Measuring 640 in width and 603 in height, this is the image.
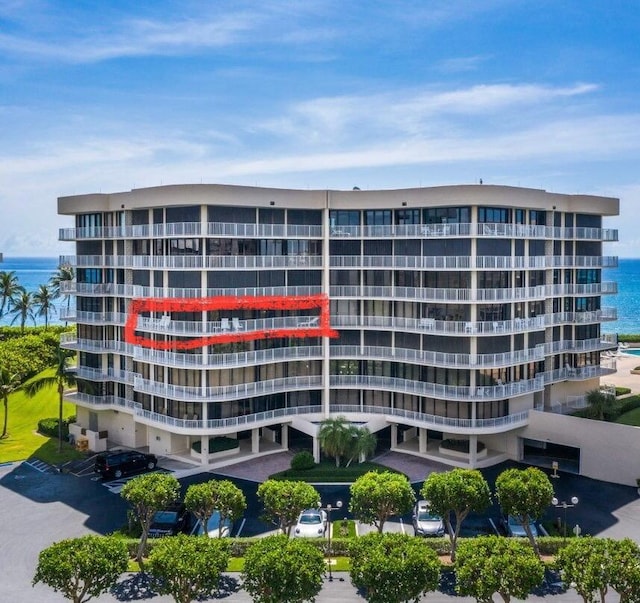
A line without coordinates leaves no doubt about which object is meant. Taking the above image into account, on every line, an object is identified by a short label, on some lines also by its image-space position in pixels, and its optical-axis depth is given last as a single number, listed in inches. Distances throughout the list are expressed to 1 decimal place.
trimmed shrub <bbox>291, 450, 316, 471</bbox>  1945.1
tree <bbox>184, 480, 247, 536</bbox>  1387.8
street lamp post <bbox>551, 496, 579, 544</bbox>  1422.9
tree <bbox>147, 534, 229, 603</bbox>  1075.9
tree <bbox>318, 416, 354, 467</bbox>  1952.5
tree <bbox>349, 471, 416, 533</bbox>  1370.6
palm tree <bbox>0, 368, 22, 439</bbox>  2351.1
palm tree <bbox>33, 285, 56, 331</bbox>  3656.5
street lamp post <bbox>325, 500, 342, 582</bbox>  1343.3
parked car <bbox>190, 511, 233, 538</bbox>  1503.4
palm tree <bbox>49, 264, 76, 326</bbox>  2295.0
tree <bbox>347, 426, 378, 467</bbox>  1961.1
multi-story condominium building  1968.5
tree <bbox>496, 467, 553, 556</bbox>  1353.3
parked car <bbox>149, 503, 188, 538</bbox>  1510.8
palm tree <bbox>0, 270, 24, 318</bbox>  3624.5
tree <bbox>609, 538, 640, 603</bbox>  1013.8
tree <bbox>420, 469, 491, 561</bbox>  1357.0
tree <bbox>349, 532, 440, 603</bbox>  1069.8
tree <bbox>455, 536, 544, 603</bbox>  1052.5
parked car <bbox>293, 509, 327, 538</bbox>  1507.1
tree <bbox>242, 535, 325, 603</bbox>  1063.6
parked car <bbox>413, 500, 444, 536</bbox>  1513.3
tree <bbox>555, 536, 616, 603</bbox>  1029.2
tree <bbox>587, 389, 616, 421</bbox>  2097.7
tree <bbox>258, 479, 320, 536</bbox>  1366.9
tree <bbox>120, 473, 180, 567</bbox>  1373.0
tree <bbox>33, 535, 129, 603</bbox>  1069.8
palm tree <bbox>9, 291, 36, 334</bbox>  3538.4
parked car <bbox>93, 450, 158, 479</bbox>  1929.1
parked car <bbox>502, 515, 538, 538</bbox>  1504.7
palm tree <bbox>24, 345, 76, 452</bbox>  2139.5
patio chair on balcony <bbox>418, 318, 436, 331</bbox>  2009.1
